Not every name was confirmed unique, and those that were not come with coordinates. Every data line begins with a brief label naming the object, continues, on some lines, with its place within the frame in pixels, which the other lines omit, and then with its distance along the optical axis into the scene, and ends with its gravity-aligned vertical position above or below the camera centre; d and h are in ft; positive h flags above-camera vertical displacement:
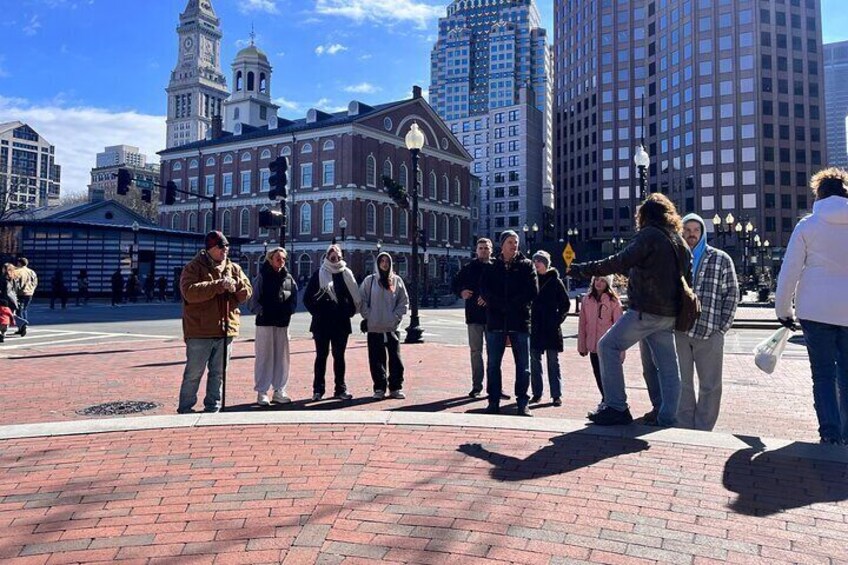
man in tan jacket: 20.77 -0.69
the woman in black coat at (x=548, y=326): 23.68 -0.86
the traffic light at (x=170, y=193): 96.65 +18.28
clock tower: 510.99 +190.54
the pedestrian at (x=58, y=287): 91.86 +2.36
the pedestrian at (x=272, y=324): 22.99 -0.80
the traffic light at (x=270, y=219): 33.65 +4.76
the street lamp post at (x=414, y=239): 47.09 +5.62
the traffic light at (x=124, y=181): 84.69 +17.32
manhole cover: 21.49 -3.86
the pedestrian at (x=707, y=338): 17.25 -0.98
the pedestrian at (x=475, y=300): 24.62 +0.15
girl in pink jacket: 23.61 -0.35
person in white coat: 15.29 +0.25
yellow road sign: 79.88 +6.67
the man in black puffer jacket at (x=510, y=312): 20.62 -0.27
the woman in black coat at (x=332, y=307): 24.32 -0.15
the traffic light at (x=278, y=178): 36.70 +7.58
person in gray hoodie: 24.62 -0.60
